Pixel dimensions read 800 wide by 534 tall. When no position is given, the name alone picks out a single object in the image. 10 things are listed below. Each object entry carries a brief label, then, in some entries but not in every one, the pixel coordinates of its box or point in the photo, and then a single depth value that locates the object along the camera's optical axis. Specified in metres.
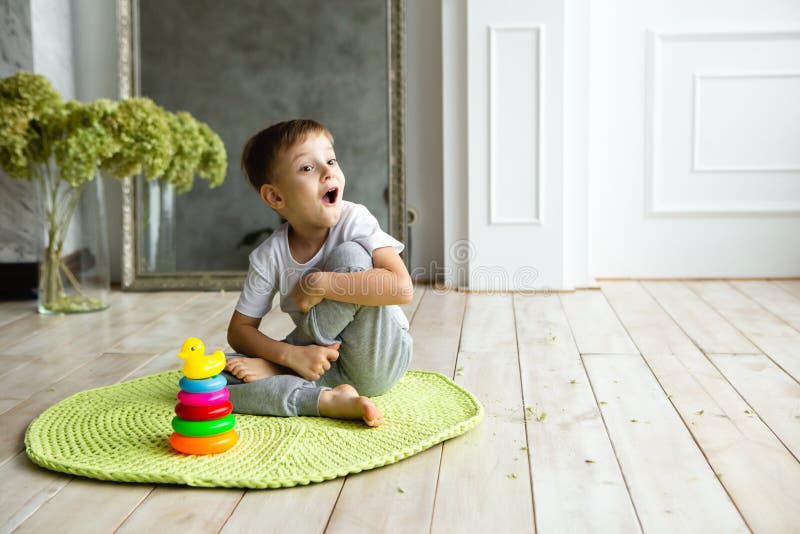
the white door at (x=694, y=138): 3.11
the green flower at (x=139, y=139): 2.57
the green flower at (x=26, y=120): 2.51
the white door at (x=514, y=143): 2.95
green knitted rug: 1.32
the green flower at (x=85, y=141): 2.52
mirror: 3.08
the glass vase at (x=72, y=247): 2.68
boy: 1.56
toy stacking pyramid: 1.38
